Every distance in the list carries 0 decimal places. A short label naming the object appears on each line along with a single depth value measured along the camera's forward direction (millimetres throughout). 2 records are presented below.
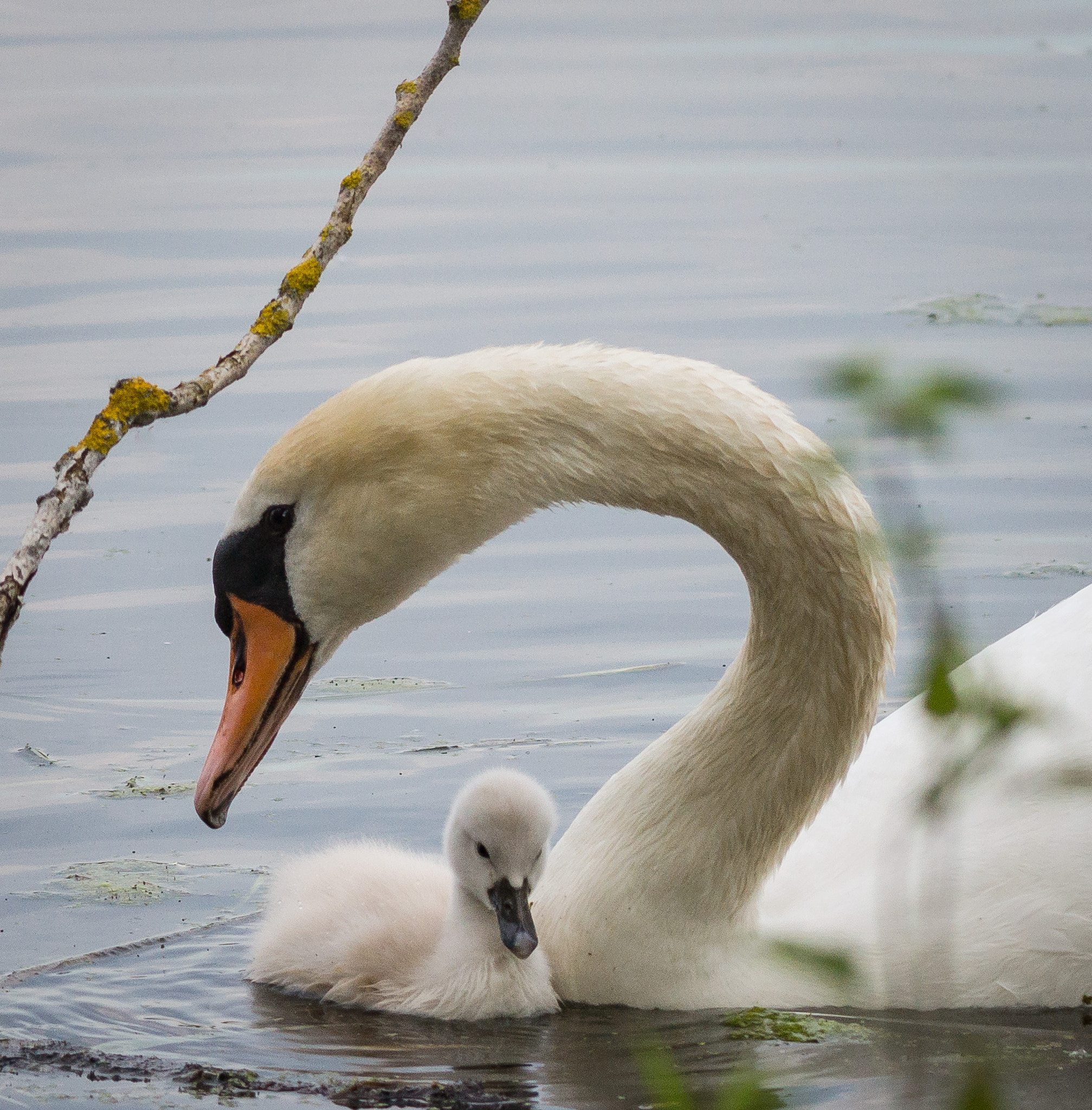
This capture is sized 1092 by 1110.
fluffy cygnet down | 9086
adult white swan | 8359
